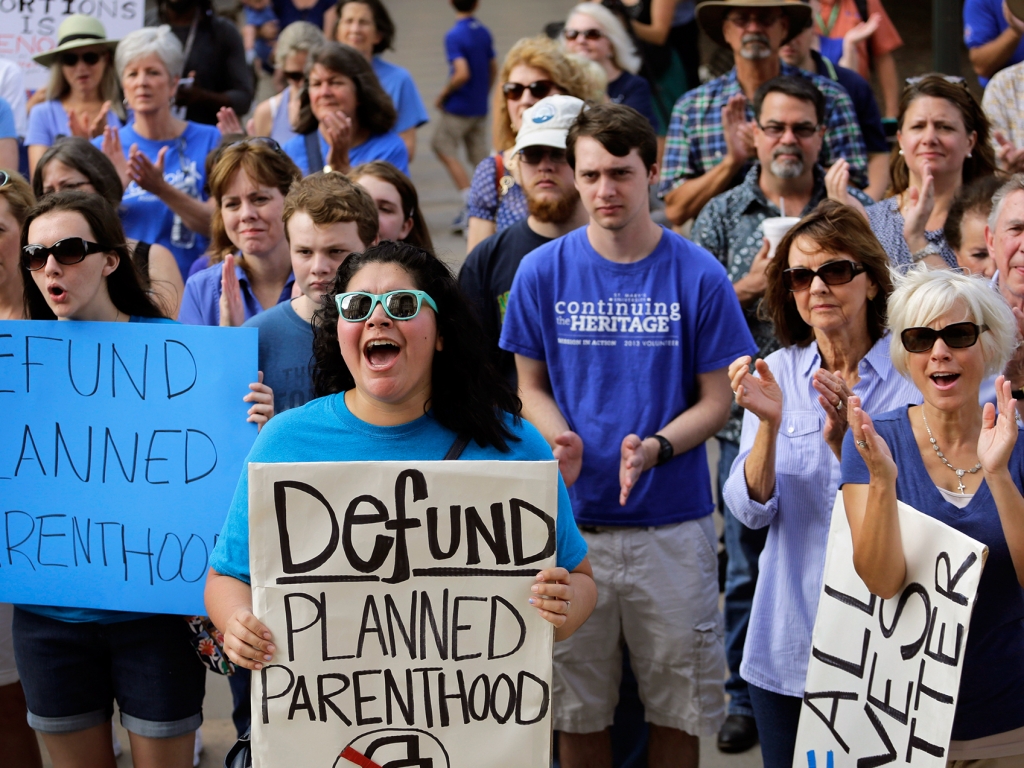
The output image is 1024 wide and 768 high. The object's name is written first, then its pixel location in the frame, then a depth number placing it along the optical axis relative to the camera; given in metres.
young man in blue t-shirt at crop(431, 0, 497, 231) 9.72
